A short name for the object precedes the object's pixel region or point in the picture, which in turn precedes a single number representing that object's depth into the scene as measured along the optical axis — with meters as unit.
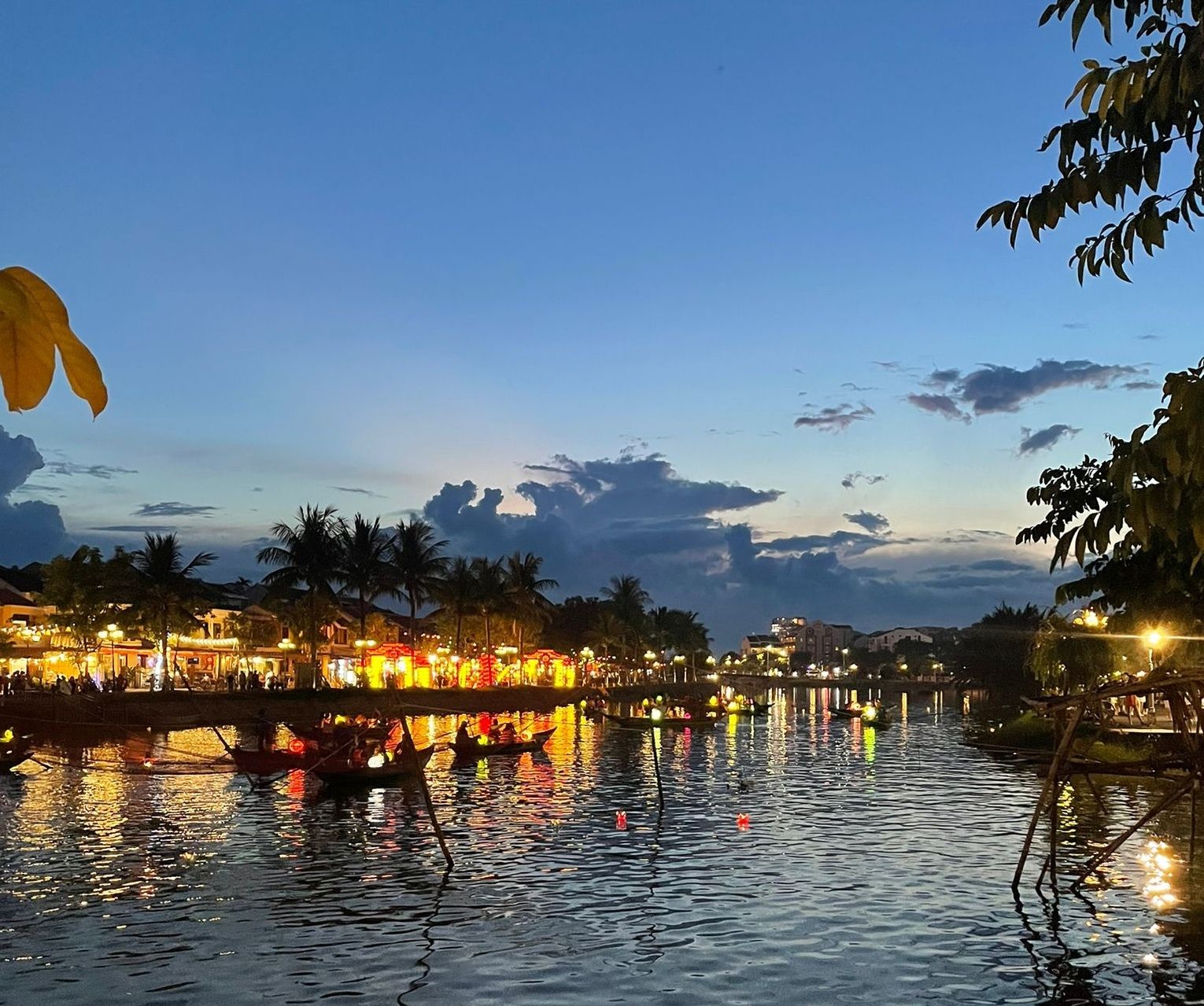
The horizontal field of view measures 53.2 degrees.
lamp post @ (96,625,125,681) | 82.75
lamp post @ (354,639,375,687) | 93.88
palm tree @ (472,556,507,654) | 124.00
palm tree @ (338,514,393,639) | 102.44
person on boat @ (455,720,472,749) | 56.03
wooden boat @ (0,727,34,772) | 47.19
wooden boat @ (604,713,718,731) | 81.31
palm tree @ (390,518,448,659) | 109.75
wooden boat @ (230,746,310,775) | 44.12
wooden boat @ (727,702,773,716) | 109.94
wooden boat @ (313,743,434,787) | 41.84
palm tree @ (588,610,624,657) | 161.86
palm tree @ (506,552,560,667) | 129.00
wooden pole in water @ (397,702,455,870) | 28.66
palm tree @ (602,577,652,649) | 174.62
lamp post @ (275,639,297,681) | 103.56
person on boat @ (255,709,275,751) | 45.84
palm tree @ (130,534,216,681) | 87.25
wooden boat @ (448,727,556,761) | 55.97
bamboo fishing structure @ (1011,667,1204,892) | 19.92
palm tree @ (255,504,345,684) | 97.69
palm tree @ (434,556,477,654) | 120.69
